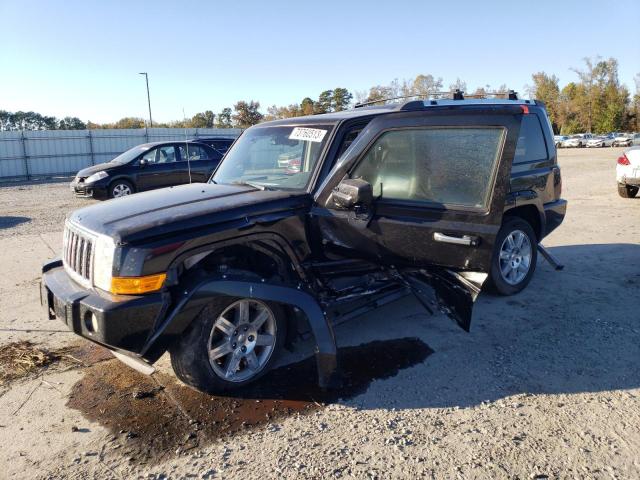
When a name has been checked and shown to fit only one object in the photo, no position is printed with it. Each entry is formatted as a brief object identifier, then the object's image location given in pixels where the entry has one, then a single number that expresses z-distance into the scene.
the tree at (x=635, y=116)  71.56
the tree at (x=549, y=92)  75.31
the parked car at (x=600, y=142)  53.78
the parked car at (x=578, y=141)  55.28
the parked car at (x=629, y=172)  11.40
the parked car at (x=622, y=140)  53.21
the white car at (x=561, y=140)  56.97
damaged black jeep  3.12
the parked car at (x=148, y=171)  12.88
